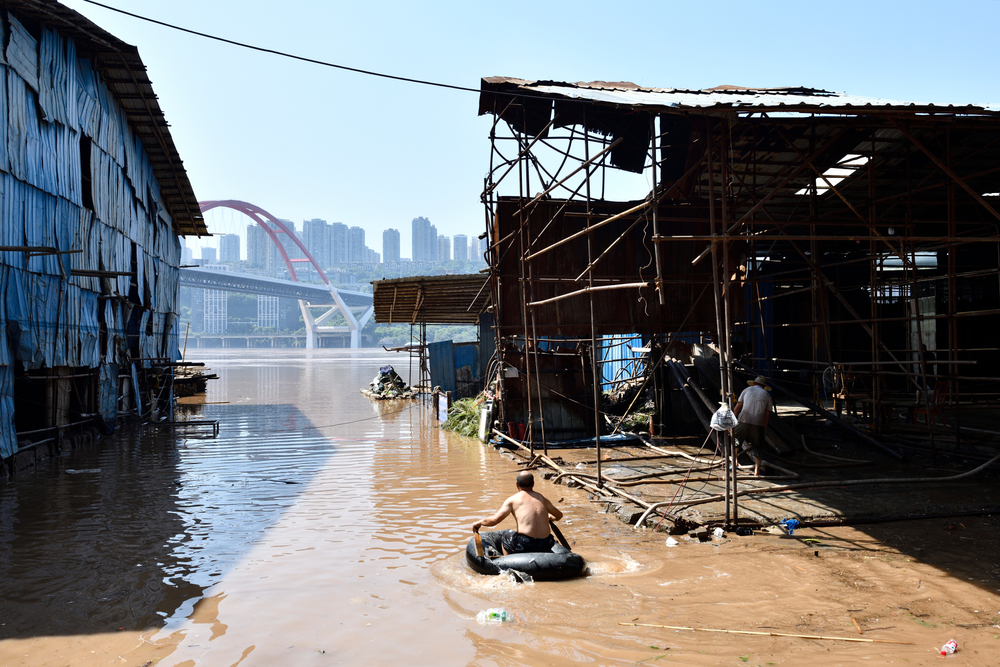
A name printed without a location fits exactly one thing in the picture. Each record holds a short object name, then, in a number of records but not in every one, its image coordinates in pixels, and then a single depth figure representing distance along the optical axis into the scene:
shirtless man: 7.01
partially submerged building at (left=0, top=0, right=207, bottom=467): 12.87
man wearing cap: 10.02
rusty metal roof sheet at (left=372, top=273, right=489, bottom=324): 22.12
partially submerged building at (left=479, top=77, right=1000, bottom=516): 12.32
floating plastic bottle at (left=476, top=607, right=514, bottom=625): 5.68
